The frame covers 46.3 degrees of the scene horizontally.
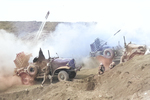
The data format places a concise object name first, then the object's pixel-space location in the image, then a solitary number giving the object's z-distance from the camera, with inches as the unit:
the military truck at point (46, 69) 446.3
